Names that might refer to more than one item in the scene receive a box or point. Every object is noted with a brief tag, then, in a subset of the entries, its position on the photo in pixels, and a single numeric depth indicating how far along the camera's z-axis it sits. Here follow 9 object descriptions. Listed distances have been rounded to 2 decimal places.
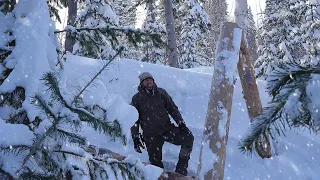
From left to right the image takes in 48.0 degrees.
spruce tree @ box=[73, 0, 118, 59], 17.55
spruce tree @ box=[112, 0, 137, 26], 39.72
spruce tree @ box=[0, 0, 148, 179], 2.32
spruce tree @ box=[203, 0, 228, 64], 40.19
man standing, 6.12
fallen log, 5.36
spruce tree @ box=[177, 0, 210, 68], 23.97
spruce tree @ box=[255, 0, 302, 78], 21.08
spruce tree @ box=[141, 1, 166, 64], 23.69
